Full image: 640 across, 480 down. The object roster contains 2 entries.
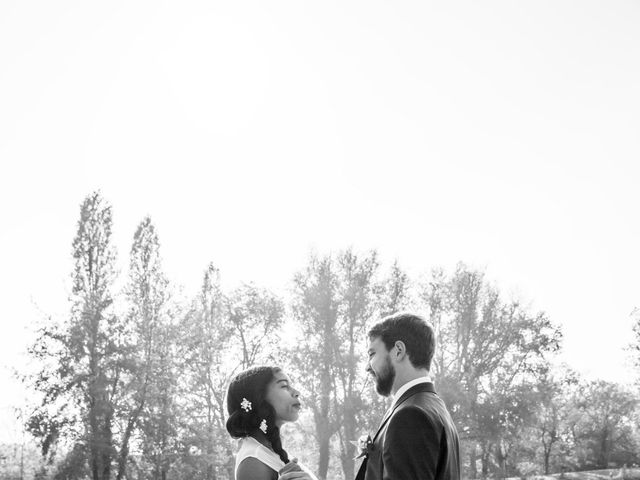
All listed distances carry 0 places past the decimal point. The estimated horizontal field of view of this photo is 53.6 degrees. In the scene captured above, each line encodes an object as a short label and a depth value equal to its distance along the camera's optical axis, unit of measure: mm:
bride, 4090
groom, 3080
